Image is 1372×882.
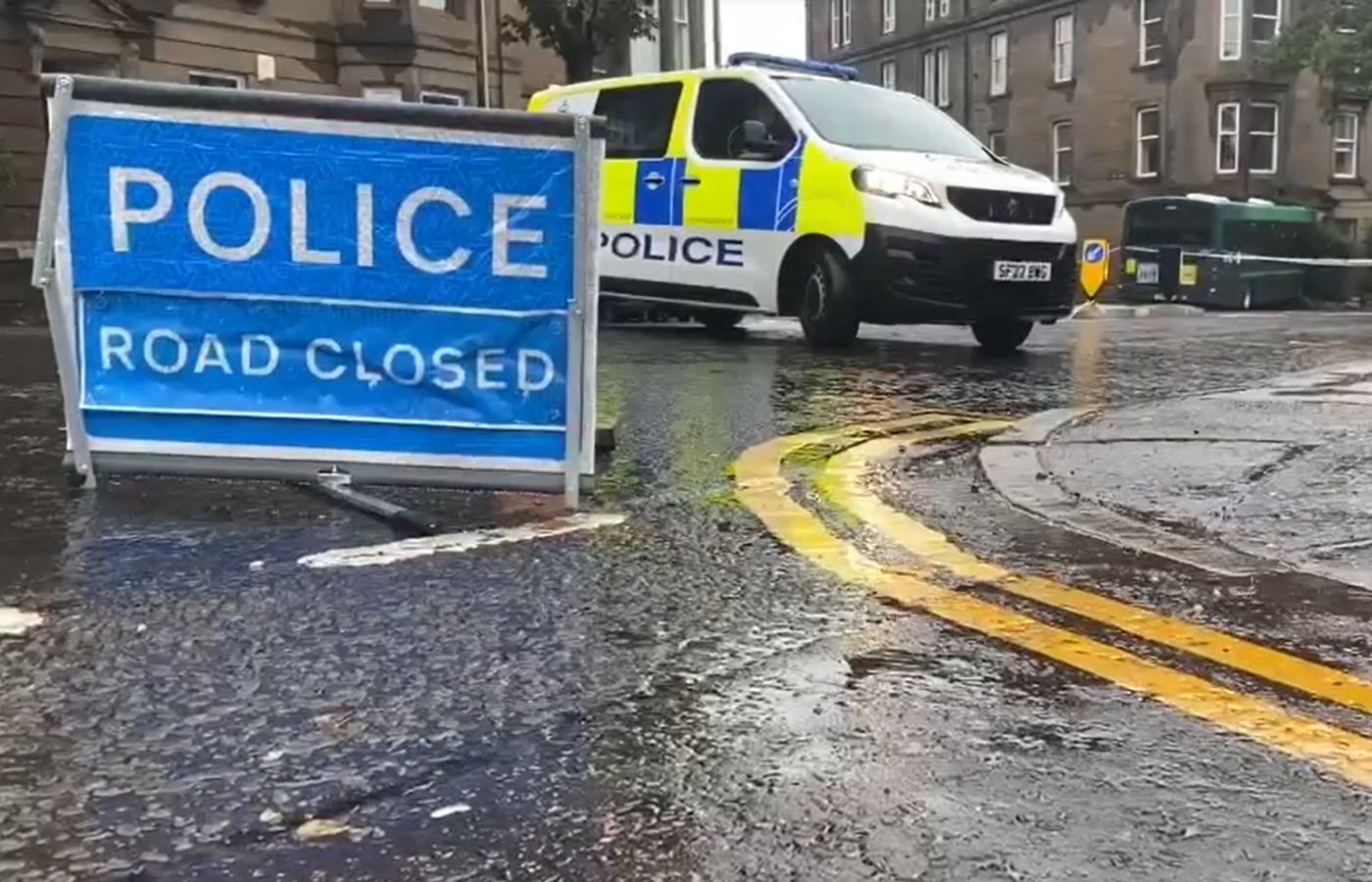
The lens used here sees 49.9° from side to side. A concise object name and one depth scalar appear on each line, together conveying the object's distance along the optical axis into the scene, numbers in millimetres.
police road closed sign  4500
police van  9906
